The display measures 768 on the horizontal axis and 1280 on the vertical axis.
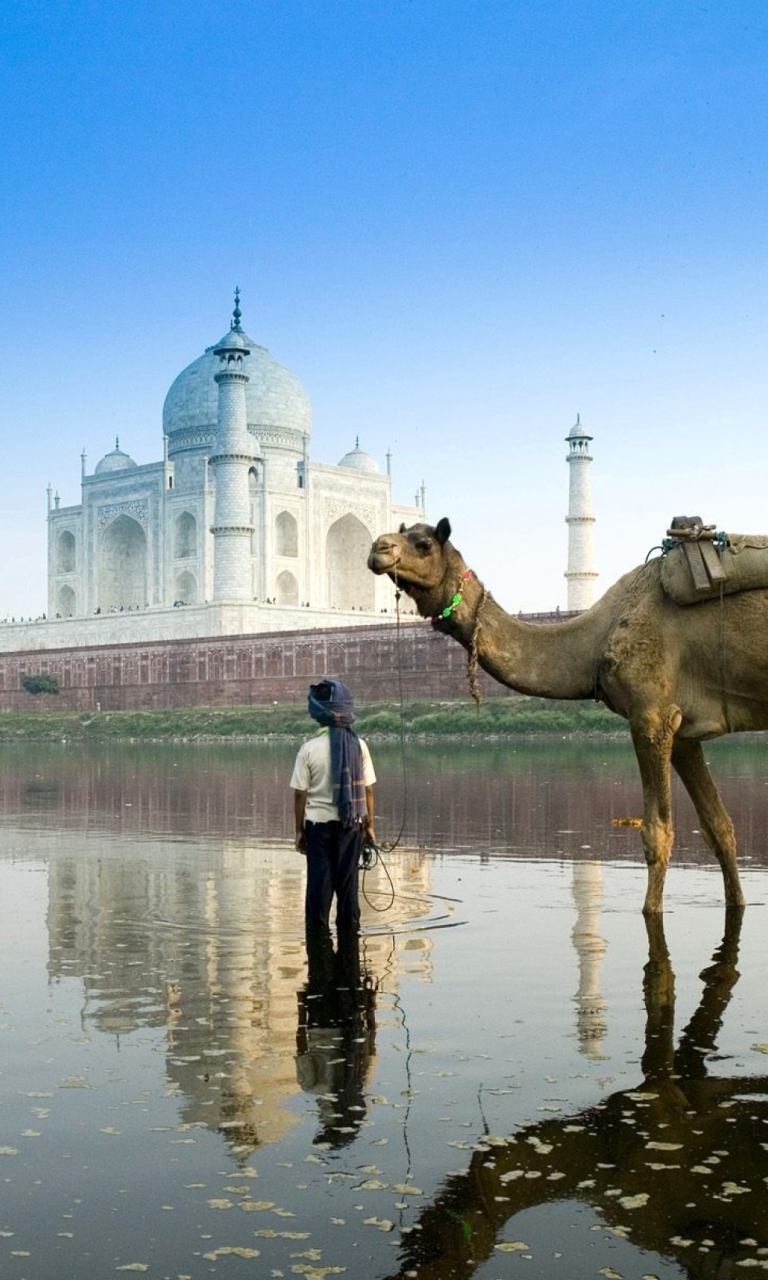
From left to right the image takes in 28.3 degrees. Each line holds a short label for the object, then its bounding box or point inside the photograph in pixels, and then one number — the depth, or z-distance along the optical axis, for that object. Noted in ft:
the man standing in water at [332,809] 20.08
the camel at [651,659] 20.57
